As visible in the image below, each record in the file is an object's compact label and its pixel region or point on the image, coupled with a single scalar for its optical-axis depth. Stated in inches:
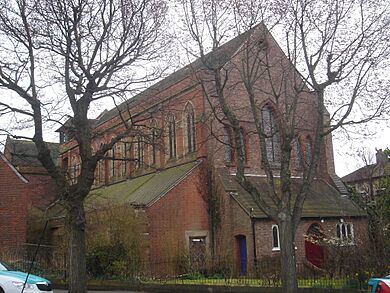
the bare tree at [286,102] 582.2
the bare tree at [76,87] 609.9
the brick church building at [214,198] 1076.5
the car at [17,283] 498.9
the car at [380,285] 299.4
